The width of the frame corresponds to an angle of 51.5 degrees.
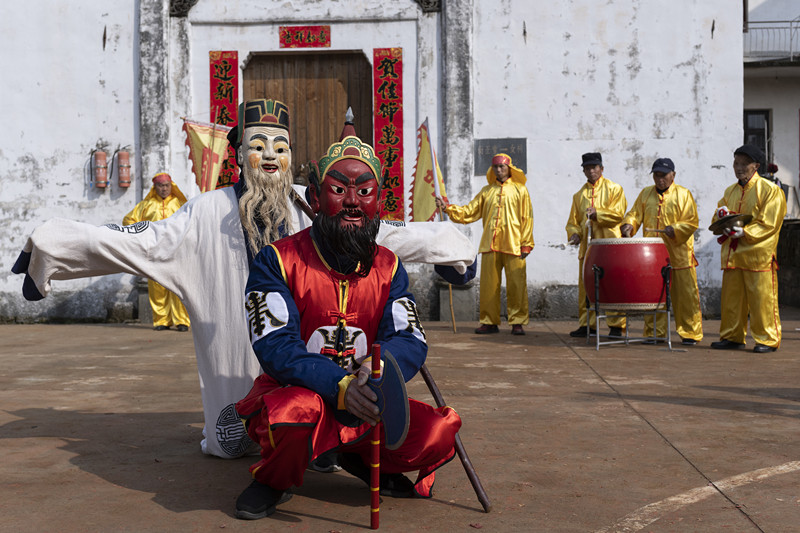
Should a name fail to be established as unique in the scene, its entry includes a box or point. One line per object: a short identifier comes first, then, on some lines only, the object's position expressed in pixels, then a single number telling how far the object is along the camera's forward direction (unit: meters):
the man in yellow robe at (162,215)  9.60
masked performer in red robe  2.83
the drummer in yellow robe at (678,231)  7.97
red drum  7.35
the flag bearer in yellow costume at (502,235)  8.92
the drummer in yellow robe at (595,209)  8.54
